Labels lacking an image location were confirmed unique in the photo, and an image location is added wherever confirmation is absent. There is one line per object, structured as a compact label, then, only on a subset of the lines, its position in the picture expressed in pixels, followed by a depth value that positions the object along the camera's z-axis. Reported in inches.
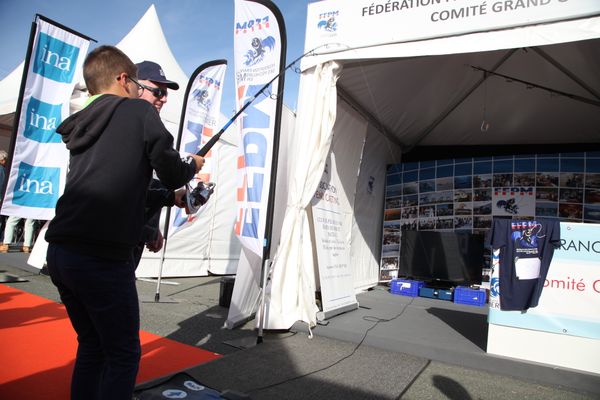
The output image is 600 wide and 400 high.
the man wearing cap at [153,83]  62.9
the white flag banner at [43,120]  148.6
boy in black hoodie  46.0
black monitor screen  253.3
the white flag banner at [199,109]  183.9
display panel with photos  244.2
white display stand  106.3
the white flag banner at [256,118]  128.5
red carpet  78.0
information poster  160.6
